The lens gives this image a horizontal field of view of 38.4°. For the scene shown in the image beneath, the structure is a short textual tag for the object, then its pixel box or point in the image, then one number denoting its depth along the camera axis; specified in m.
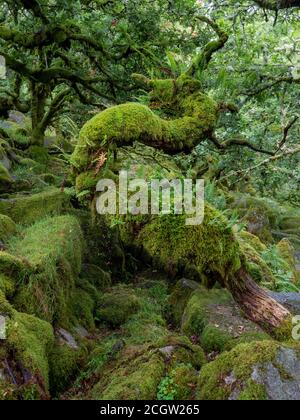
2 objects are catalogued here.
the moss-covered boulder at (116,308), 7.29
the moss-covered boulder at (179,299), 7.81
